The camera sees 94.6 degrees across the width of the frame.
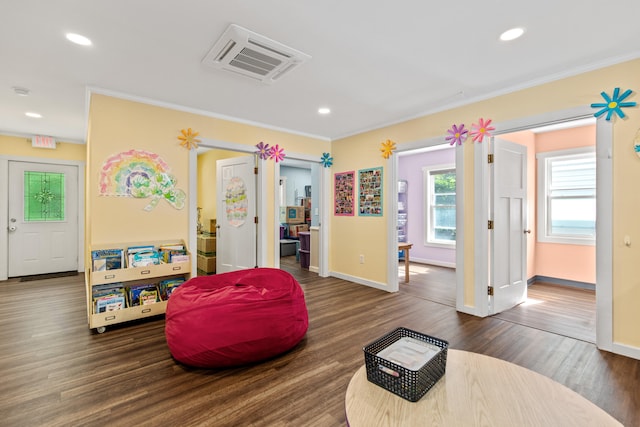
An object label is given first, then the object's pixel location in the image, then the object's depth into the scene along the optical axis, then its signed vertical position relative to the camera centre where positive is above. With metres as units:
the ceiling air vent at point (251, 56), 2.22 +1.32
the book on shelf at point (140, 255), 3.19 -0.47
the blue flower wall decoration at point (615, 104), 2.51 +0.94
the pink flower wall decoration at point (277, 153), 4.67 +0.95
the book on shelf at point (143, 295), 3.20 -0.90
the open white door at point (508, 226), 3.45 -0.16
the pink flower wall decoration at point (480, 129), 3.35 +0.95
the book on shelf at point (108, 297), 2.96 -0.87
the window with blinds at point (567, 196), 4.59 +0.26
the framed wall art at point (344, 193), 5.10 +0.35
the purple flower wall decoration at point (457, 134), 3.56 +0.96
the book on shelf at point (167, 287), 3.40 -0.85
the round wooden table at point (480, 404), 0.99 -0.70
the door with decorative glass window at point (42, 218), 5.20 -0.09
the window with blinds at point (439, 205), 6.57 +0.17
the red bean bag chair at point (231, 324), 2.26 -0.89
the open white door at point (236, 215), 4.64 -0.03
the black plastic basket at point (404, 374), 1.11 -0.64
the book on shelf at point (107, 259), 3.01 -0.48
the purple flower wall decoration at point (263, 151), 4.52 +0.96
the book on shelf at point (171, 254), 3.40 -0.48
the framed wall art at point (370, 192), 4.66 +0.34
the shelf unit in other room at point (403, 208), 7.21 +0.12
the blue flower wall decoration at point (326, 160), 5.35 +0.96
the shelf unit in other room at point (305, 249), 6.18 -0.76
